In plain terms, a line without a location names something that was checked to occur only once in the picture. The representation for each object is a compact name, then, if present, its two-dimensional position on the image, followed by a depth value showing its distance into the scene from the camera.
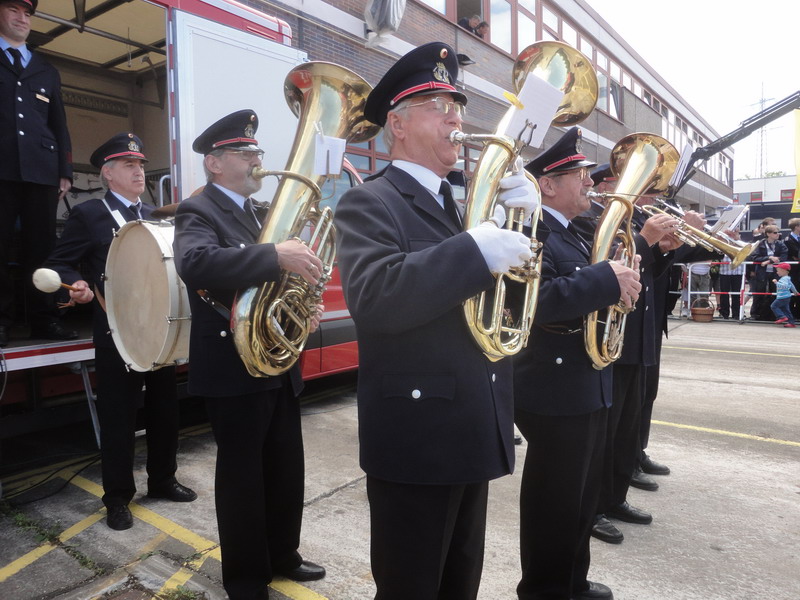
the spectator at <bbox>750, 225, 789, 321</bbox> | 12.20
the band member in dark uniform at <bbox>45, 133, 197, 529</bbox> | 3.20
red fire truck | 3.58
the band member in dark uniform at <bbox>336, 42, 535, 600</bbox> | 1.46
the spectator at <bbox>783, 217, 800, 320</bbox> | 11.87
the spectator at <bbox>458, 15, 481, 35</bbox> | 13.61
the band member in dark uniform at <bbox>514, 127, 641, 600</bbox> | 2.14
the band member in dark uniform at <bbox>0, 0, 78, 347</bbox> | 3.49
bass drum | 2.78
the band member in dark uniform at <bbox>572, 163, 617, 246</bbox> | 2.85
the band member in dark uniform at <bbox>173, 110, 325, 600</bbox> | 2.23
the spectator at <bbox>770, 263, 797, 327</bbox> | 11.37
